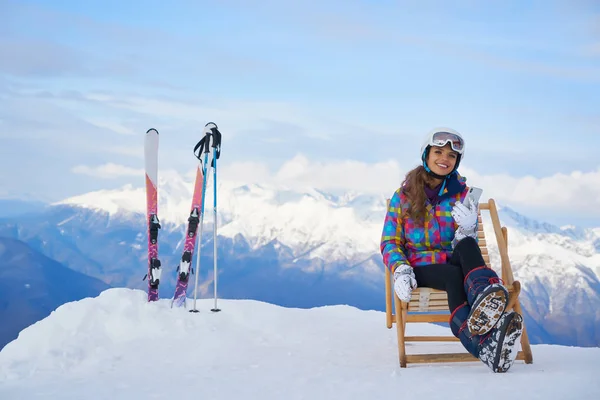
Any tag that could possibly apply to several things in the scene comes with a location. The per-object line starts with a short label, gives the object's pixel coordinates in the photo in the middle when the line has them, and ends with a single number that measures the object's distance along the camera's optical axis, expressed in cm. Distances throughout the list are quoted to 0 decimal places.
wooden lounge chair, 397
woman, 346
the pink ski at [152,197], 639
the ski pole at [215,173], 627
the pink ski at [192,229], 639
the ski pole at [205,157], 632
